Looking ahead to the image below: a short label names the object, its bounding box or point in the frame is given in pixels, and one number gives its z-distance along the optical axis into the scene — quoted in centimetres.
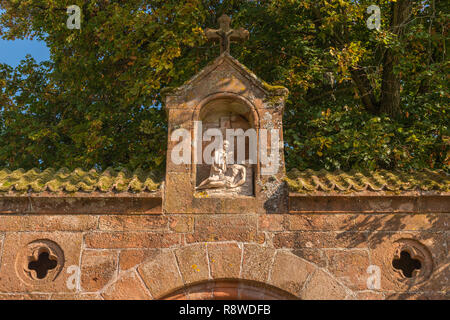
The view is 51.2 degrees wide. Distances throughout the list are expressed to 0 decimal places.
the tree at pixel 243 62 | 757
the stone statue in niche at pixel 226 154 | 573
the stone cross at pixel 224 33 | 659
